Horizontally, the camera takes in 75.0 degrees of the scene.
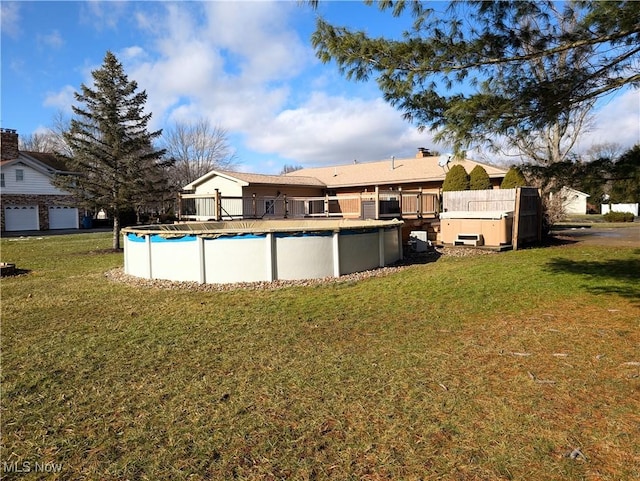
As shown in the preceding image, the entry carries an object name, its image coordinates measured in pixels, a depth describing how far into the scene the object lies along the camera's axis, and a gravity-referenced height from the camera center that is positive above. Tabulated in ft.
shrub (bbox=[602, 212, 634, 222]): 102.32 -1.00
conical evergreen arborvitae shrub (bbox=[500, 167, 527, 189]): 63.77 +5.25
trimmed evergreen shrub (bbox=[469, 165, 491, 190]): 67.67 +5.79
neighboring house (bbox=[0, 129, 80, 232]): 100.22 +7.55
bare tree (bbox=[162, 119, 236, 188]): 138.31 +19.62
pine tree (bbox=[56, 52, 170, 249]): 52.71 +9.87
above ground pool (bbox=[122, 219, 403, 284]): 28.63 -2.38
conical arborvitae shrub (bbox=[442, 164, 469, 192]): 67.62 +6.03
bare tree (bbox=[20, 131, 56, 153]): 169.06 +33.45
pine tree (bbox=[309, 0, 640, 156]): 16.38 +6.20
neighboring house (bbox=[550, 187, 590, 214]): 165.66 +2.73
